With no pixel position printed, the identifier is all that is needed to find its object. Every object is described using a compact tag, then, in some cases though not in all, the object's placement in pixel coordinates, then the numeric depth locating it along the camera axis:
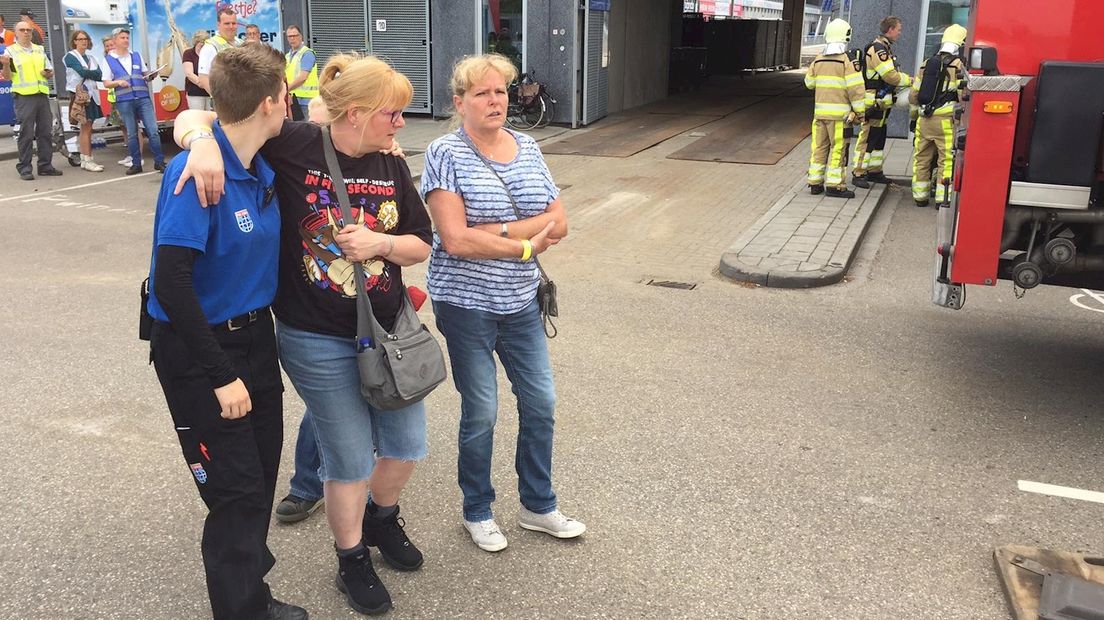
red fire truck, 4.39
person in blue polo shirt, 2.51
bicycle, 17.33
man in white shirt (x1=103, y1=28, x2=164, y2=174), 12.40
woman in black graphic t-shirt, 2.81
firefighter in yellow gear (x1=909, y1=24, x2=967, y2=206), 9.63
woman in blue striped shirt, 3.21
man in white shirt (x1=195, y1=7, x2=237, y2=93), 11.05
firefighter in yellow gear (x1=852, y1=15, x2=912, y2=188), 10.84
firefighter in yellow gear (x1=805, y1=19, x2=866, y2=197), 10.59
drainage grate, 7.45
